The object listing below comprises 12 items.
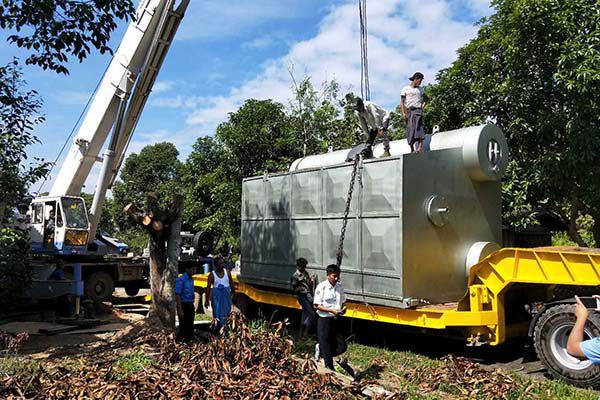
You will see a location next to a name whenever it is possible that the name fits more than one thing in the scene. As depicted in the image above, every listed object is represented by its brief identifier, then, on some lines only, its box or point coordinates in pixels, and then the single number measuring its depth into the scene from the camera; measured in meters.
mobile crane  13.39
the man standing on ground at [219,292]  9.71
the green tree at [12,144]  9.59
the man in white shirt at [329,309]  7.45
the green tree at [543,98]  11.35
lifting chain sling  9.27
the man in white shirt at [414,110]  9.45
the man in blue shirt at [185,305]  9.72
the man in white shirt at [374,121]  9.98
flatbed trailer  7.23
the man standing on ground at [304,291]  9.08
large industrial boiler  8.70
